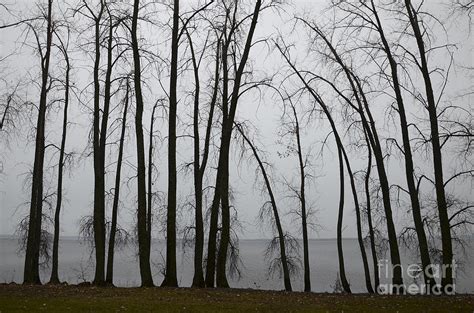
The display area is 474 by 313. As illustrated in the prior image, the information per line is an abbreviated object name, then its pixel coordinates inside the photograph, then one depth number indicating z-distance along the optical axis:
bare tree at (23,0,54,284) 18.42
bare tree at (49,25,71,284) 20.34
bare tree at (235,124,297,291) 21.11
